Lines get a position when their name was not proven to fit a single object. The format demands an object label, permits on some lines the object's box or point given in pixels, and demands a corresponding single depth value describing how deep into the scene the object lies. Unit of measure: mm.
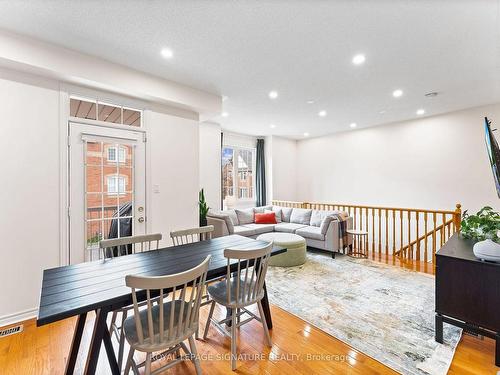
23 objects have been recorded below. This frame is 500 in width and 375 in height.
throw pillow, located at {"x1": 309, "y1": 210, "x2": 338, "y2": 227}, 5160
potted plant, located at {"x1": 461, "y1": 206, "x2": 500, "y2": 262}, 1848
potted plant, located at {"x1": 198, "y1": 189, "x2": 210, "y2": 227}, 4799
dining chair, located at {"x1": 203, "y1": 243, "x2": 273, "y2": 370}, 1816
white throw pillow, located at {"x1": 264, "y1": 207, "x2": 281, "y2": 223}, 6070
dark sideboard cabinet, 1841
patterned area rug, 1973
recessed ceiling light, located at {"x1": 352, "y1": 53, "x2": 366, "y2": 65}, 2752
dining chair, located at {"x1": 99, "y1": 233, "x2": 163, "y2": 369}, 1743
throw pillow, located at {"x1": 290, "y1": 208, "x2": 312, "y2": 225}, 5548
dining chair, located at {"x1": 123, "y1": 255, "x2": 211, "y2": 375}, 1344
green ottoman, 3986
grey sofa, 4570
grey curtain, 7071
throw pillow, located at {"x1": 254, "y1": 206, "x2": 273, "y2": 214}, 6074
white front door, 2871
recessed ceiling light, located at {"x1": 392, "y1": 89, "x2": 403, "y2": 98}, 3766
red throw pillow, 5699
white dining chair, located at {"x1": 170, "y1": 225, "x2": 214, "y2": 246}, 2600
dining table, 1321
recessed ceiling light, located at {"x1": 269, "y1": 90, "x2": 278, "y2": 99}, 3889
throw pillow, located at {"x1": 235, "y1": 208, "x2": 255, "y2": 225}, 5680
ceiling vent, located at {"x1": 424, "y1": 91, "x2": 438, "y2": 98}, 3836
